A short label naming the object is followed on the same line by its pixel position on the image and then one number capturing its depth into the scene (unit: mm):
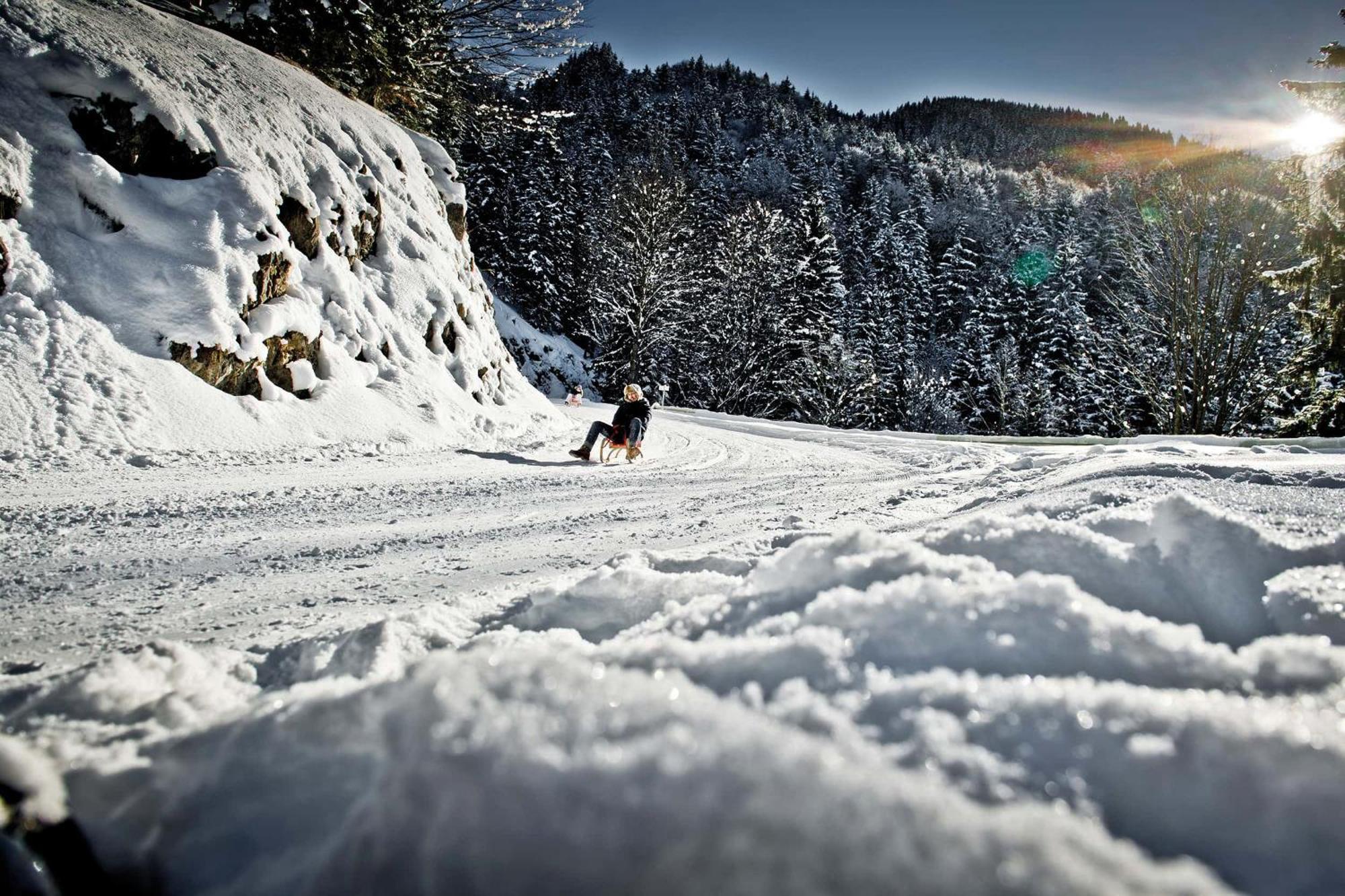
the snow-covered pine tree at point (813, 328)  26984
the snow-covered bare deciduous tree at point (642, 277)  24906
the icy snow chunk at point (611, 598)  1860
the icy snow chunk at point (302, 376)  6605
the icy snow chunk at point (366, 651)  1598
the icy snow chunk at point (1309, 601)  1238
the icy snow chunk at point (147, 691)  1256
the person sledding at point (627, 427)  7312
